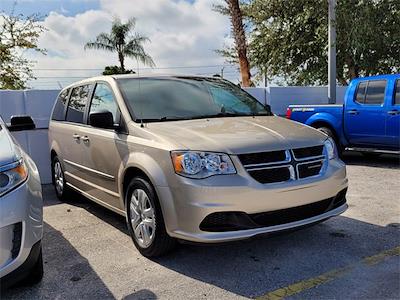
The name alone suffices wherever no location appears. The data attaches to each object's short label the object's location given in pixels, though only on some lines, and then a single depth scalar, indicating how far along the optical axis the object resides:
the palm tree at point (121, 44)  31.78
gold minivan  3.62
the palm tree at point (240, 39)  17.81
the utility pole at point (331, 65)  12.41
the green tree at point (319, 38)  15.44
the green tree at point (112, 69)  28.32
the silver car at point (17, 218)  2.97
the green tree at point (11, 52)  17.27
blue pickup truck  8.39
